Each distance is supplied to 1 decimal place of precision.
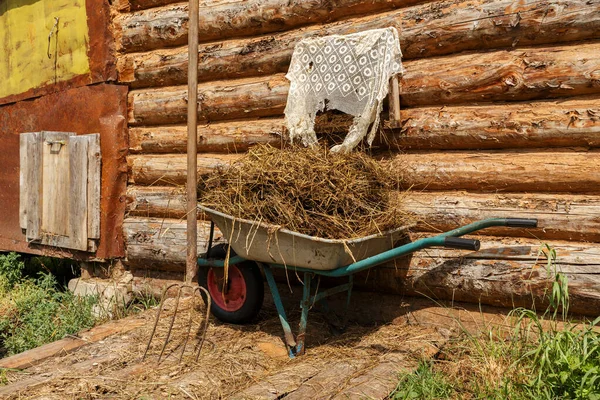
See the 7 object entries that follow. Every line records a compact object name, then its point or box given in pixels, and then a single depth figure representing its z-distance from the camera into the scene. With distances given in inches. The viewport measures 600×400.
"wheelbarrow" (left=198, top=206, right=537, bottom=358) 133.4
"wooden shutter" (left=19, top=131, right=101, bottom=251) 227.6
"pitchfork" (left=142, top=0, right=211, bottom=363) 159.0
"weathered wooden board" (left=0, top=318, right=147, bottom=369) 152.4
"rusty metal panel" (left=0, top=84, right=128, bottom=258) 227.0
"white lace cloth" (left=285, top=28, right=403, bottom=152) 158.1
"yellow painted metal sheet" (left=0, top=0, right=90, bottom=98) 235.3
